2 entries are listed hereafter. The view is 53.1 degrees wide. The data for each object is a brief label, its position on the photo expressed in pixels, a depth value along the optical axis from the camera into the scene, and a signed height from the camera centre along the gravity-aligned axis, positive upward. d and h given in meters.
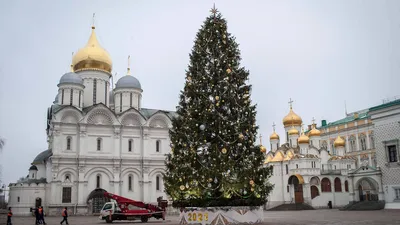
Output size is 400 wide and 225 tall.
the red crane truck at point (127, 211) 22.72 -1.55
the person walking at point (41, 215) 20.66 -1.53
